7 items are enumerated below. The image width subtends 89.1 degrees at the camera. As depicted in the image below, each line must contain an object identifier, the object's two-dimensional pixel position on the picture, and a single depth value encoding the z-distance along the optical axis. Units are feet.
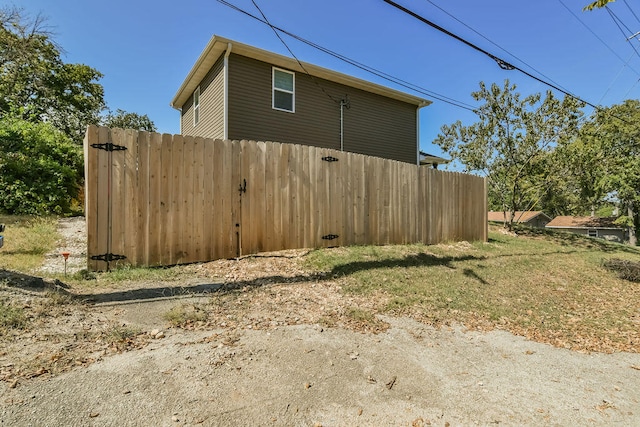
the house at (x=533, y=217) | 136.67
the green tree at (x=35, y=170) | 26.61
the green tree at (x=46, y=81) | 49.95
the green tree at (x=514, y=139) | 38.32
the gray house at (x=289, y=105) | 32.17
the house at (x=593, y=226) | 127.75
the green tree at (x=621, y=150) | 41.22
